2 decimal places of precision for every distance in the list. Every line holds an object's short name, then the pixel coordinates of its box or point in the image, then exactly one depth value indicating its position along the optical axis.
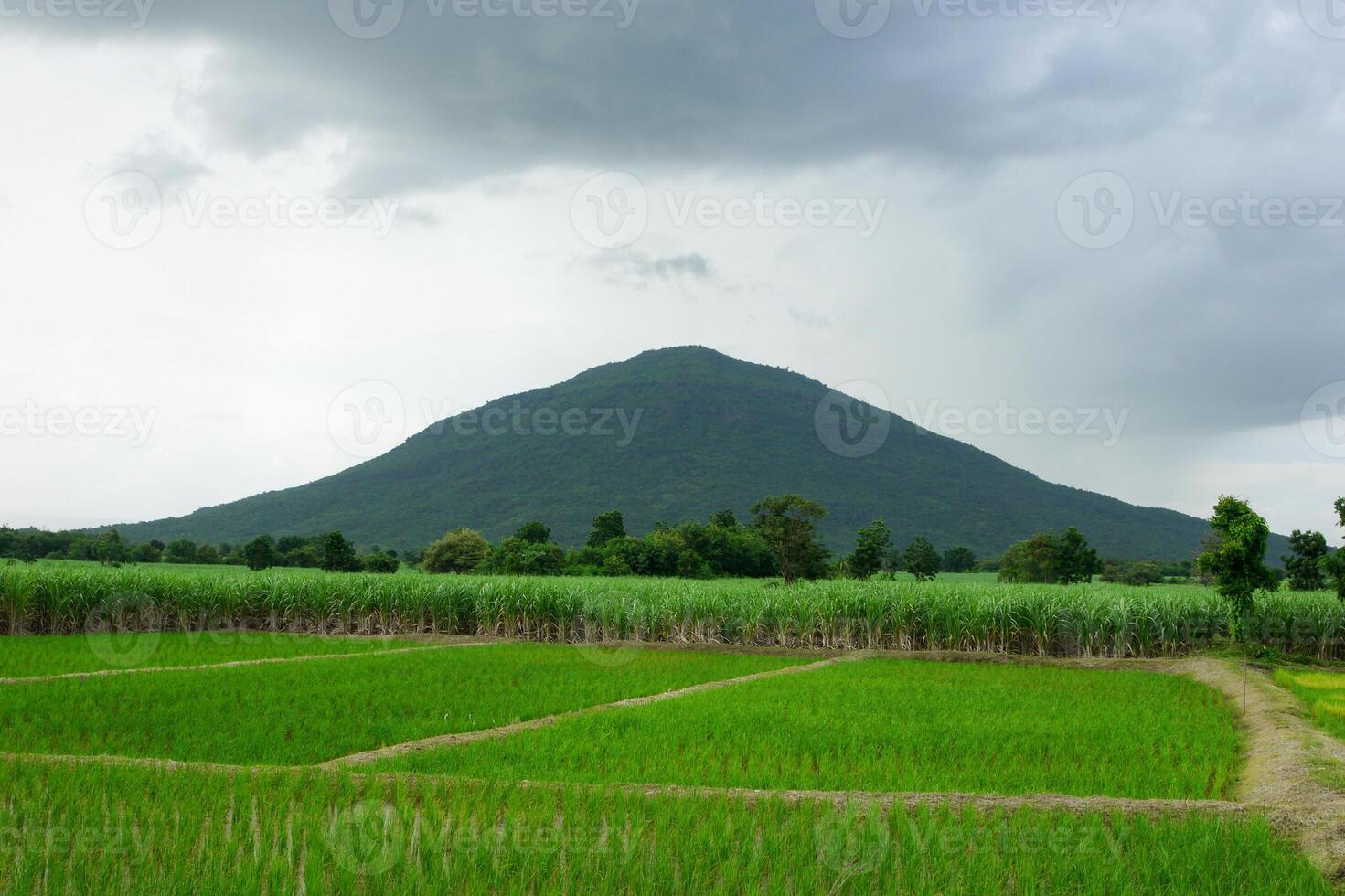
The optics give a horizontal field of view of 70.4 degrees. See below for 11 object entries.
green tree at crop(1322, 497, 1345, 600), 21.73
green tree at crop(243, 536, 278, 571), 54.75
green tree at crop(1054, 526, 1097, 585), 55.16
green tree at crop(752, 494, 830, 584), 47.78
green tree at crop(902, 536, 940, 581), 54.52
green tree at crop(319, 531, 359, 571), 50.41
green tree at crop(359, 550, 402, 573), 53.97
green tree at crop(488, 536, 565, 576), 51.50
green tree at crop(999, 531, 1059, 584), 56.03
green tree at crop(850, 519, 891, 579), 44.91
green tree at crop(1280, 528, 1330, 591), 38.22
